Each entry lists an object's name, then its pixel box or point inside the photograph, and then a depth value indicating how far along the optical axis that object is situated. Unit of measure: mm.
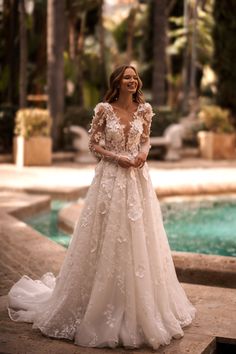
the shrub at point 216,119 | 16969
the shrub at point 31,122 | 14690
